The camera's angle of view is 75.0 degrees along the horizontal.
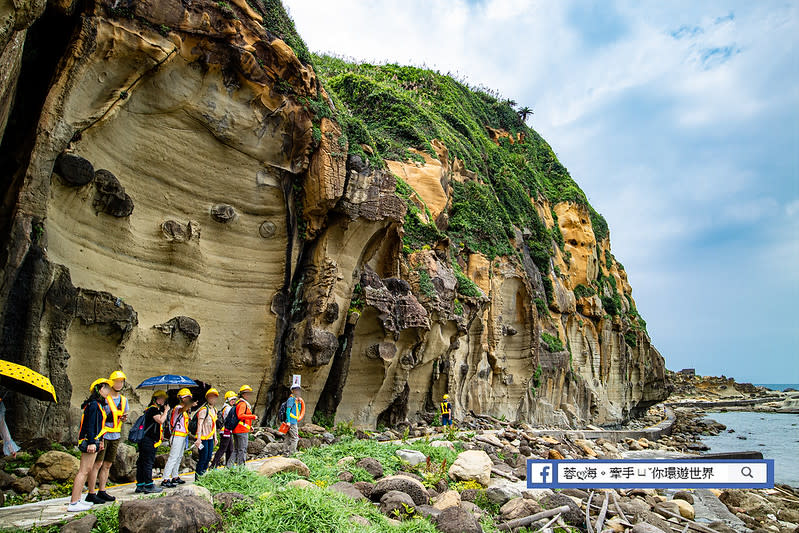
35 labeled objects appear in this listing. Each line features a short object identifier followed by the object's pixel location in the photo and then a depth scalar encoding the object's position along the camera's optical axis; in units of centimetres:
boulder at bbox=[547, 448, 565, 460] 1458
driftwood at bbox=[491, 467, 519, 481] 1045
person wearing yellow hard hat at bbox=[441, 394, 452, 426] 1828
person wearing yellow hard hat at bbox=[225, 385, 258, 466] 821
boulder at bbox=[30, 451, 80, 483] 710
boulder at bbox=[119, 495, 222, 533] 473
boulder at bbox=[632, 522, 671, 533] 777
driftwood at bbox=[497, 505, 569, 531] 718
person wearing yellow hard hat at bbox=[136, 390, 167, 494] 657
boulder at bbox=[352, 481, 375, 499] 724
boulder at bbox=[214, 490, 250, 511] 570
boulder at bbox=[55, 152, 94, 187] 919
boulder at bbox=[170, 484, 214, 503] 576
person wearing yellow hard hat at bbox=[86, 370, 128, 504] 596
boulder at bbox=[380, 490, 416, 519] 655
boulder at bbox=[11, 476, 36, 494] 666
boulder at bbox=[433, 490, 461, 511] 711
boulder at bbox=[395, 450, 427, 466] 1011
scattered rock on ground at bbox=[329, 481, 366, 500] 695
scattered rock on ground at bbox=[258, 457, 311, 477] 753
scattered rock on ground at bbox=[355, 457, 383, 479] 848
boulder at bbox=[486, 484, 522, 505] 809
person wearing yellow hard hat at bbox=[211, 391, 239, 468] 822
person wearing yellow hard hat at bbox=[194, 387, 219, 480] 758
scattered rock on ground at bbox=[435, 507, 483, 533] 611
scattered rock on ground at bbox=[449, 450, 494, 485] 927
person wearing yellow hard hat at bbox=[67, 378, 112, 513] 571
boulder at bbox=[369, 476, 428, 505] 718
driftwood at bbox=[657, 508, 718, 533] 901
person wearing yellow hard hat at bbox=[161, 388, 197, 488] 711
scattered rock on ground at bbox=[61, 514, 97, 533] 477
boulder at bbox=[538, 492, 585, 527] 796
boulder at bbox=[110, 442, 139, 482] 750
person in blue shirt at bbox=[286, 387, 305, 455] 1012
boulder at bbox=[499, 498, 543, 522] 752
